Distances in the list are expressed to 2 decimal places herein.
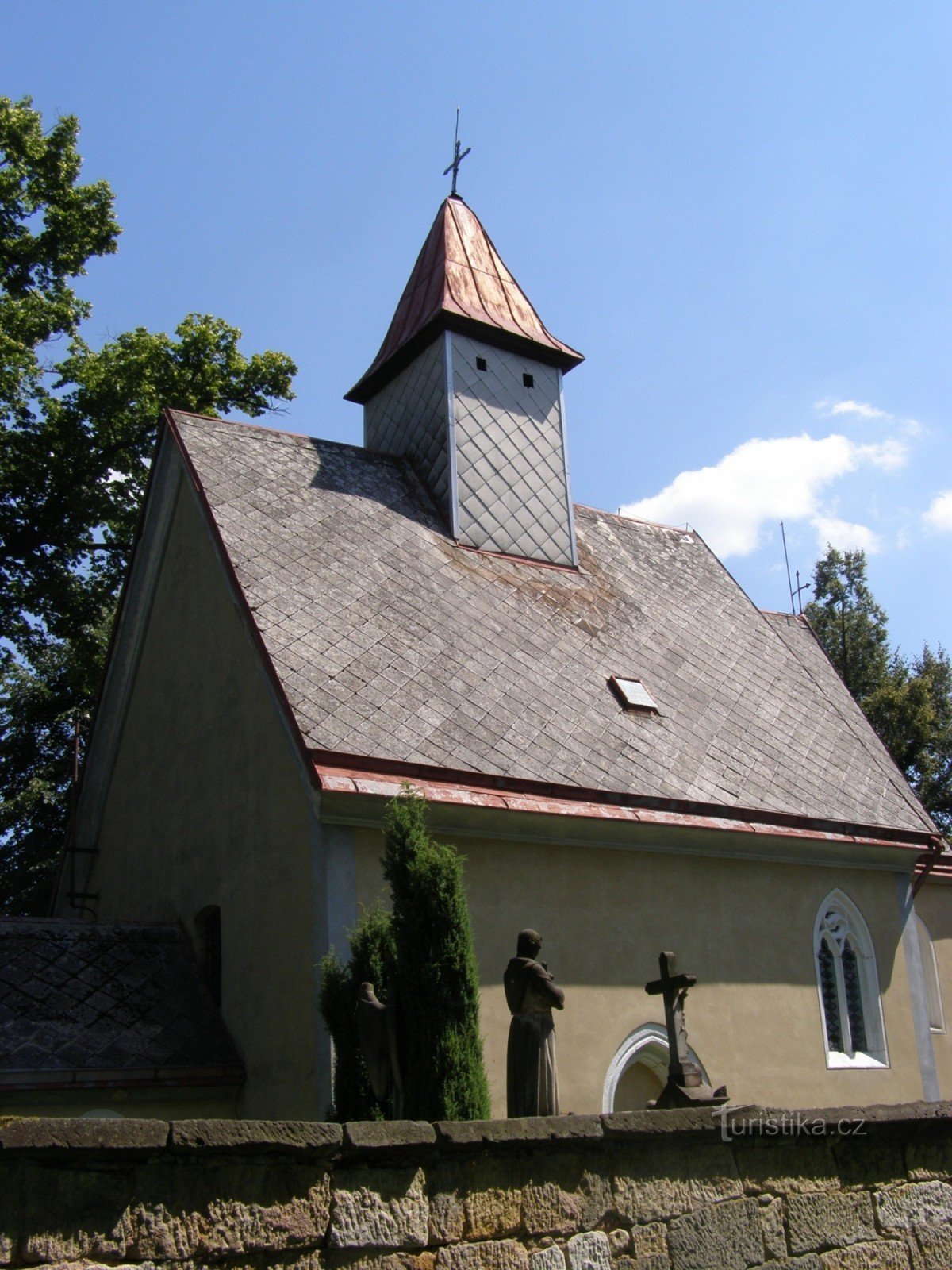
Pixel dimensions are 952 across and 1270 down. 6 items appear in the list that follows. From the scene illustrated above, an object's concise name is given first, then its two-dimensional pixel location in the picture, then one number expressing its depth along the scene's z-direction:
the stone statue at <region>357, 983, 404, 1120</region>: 7.24
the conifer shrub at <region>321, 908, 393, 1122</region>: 7.72
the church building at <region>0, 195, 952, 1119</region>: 10.12
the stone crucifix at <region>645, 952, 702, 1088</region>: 8.60
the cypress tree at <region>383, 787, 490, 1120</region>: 7.09
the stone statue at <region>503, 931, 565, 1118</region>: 7.12
